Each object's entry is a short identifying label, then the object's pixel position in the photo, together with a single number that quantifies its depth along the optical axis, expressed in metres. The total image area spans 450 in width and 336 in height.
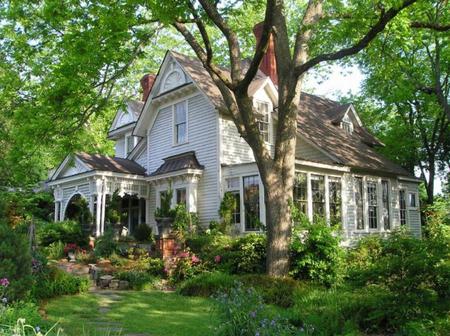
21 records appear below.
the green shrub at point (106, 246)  16.34
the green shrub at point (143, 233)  19.91
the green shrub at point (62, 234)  18.14
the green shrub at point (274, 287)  9.89
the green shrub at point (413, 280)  6.76
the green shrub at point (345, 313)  6.73
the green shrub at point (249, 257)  13.35
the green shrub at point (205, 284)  11.30
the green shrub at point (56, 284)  10.10
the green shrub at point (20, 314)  5.36
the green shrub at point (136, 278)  12.47
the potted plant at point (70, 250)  16.61
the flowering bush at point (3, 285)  6.35
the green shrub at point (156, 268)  13.95
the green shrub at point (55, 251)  16.73
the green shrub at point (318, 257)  11.71
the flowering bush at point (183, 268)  13.48
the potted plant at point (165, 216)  16.11
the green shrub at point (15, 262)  6.75
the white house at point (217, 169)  18.33
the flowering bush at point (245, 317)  5.10
